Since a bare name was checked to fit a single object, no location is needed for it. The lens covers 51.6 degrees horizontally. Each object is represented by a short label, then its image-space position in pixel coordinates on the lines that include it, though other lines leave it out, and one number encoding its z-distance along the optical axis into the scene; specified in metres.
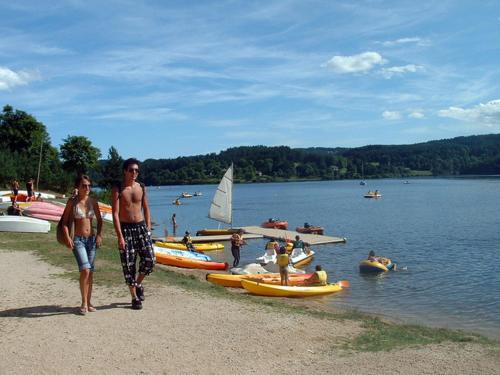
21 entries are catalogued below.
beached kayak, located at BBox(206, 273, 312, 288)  16.31
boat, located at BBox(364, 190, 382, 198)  94.38
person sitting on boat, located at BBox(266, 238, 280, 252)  28.64
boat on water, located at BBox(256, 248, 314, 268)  24.23
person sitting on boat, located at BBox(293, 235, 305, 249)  26.74
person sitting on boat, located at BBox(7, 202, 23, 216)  21.56
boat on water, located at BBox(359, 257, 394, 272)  21.45
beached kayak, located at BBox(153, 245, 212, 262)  20.89
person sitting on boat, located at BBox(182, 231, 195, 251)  25.58
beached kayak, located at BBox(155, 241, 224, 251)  29.44
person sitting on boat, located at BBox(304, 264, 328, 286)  16.94
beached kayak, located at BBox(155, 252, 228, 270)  20.36
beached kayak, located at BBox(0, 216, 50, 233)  19.00
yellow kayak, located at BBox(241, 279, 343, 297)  14.88
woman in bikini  7.80
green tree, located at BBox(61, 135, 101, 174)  69.62
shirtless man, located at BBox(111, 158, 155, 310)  7.87
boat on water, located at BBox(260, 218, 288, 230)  43.25
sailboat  33.69
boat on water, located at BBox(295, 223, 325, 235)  38.25
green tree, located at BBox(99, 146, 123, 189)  57.55
